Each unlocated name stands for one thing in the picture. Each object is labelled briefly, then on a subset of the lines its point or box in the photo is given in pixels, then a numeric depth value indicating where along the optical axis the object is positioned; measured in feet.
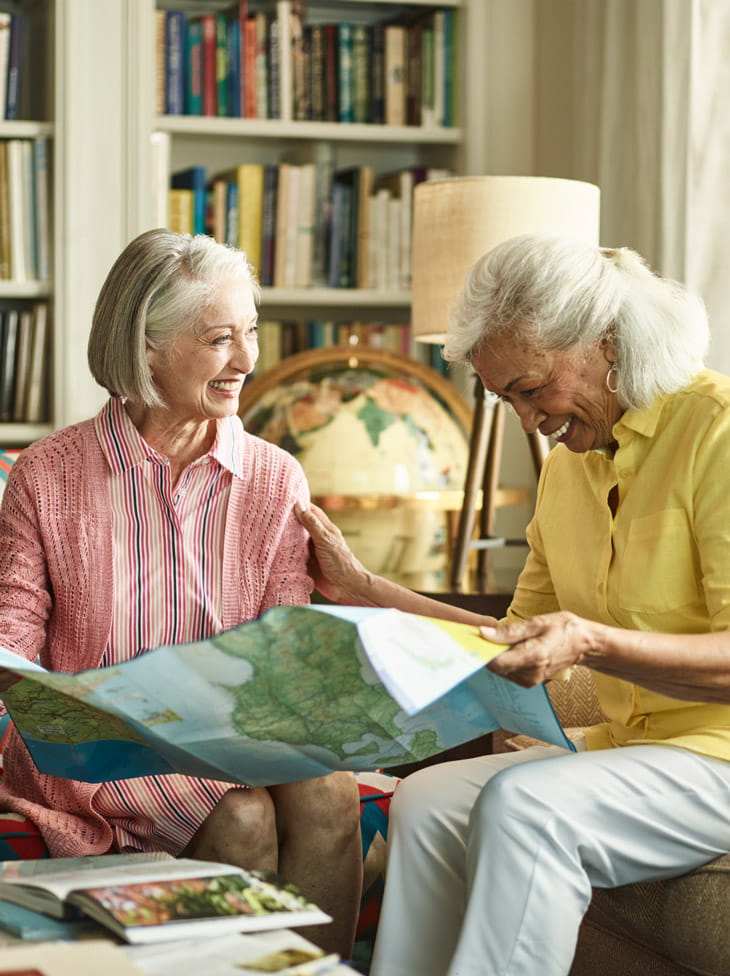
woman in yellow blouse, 7.80
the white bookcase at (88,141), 12.80
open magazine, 6.38
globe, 11.99
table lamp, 11.27
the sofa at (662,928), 8.20
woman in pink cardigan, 8.92
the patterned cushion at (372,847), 9.13
